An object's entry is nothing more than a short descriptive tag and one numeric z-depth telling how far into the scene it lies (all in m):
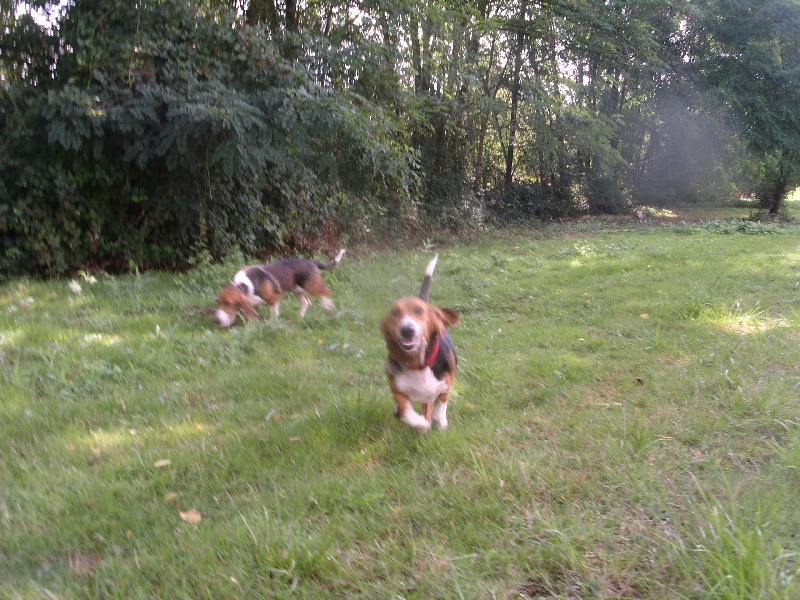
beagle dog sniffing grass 6.81
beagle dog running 3.38
